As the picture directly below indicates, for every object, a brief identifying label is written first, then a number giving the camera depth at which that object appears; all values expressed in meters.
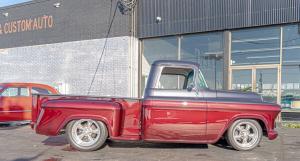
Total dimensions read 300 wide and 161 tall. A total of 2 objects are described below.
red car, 10.53
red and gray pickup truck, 6.48
